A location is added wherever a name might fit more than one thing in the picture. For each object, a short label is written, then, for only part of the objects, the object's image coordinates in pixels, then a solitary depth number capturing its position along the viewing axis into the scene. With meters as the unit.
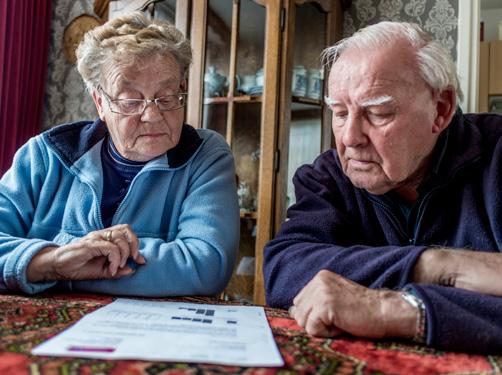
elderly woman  1.22
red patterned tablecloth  0.55
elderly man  0.91
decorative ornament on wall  3.11
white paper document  0.59
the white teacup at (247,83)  2.23
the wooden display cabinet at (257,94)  2.17
